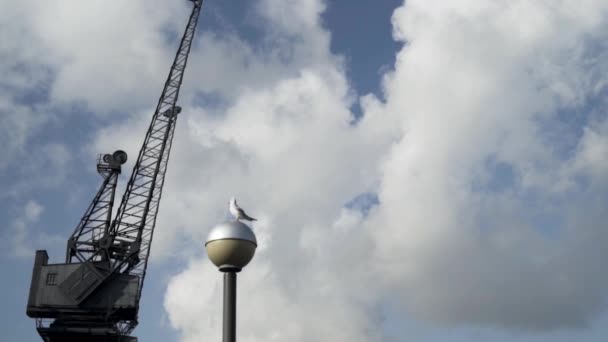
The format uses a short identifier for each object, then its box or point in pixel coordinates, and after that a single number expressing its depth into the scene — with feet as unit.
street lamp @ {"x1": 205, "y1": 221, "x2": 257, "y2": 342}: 30.22
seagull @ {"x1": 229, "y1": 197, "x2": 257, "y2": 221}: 33.68
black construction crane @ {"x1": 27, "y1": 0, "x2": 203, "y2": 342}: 178.40
